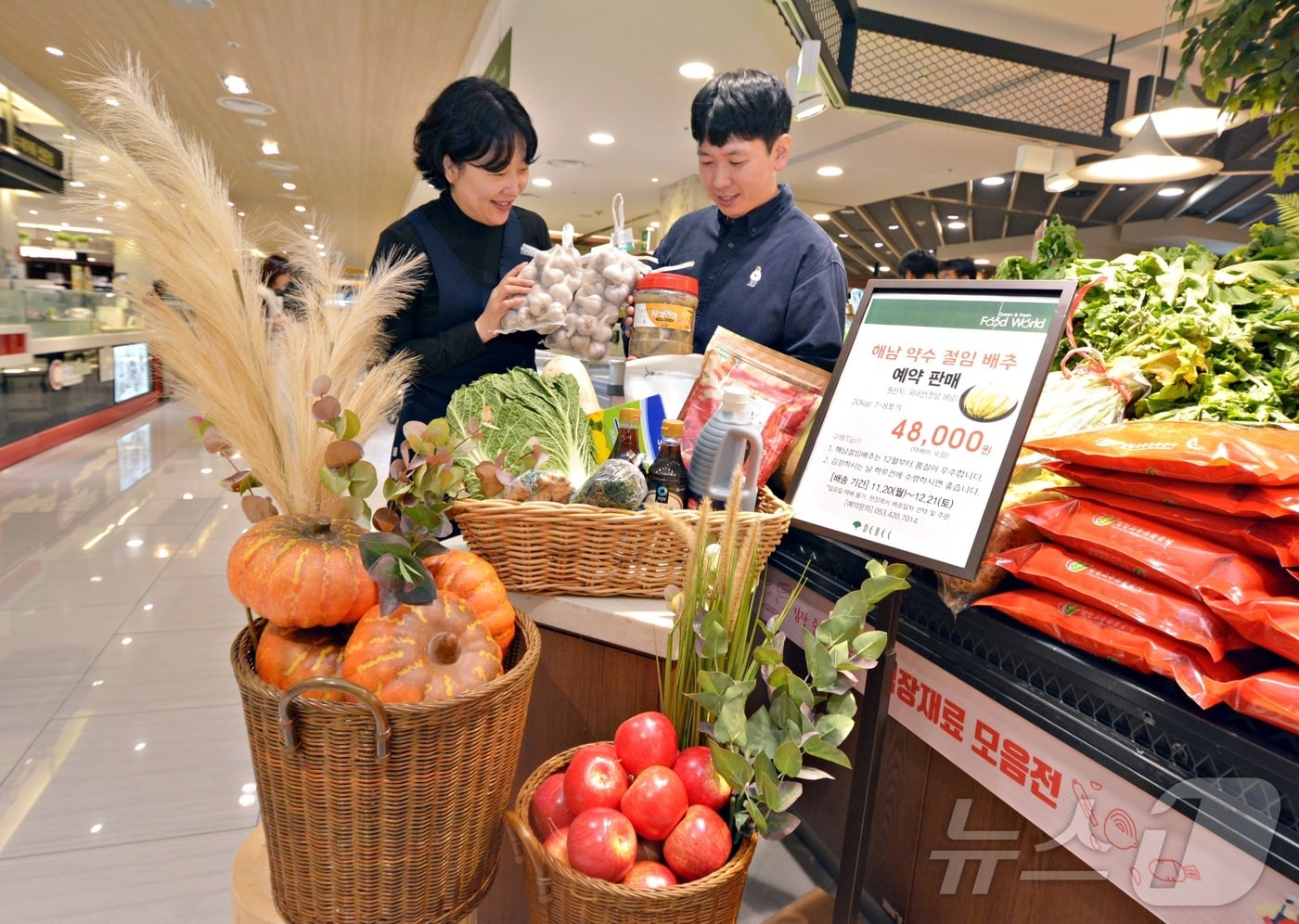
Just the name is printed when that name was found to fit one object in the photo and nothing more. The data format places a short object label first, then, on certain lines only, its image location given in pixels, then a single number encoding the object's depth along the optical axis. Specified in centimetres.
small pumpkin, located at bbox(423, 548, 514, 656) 102
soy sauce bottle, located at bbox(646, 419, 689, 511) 124
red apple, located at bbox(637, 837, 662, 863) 93
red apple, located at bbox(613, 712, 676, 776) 97
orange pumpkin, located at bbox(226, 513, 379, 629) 91
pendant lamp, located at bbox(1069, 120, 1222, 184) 305
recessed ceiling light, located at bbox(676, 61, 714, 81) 526
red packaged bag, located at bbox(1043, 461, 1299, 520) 75
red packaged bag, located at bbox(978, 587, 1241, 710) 74
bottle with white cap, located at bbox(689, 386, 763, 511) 111
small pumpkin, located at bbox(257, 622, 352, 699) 93
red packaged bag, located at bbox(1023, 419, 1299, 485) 76
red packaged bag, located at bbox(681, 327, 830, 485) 133
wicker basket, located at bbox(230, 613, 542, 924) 85
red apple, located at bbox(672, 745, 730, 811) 95
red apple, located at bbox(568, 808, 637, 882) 88
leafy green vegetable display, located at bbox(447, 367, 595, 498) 133
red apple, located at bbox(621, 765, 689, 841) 91
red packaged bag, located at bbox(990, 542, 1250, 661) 76
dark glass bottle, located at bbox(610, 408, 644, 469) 134
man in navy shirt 166
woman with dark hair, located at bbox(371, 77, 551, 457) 181
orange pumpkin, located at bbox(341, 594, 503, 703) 88
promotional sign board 92
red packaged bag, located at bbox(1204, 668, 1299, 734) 66
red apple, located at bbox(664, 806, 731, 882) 90
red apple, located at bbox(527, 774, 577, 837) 100
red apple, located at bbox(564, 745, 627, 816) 94
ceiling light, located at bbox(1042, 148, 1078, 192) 501
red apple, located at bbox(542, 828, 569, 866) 92
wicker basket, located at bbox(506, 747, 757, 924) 87
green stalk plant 88
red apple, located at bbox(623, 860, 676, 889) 88
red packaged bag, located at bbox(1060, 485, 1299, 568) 76
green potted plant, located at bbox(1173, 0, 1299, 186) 103
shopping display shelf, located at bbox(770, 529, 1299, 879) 66
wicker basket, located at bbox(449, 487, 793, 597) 113
